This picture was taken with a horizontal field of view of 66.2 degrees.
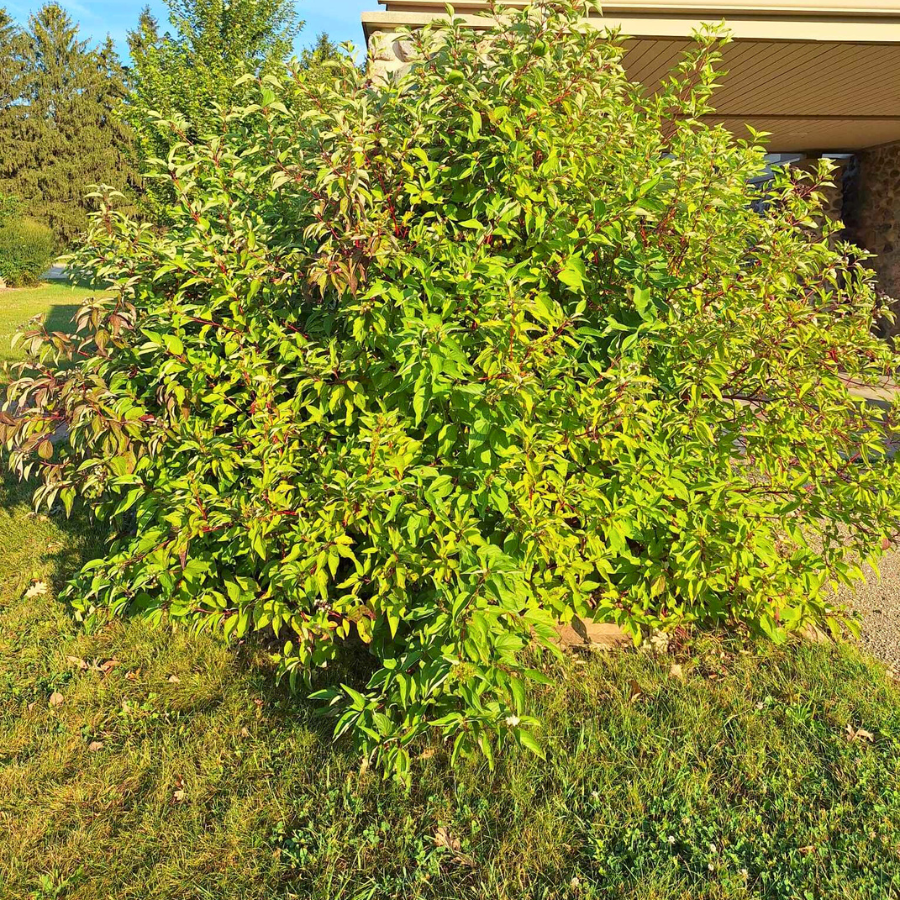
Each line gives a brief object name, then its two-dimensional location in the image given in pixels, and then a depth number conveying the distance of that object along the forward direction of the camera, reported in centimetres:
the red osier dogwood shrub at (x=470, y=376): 218
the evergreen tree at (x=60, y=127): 2712
